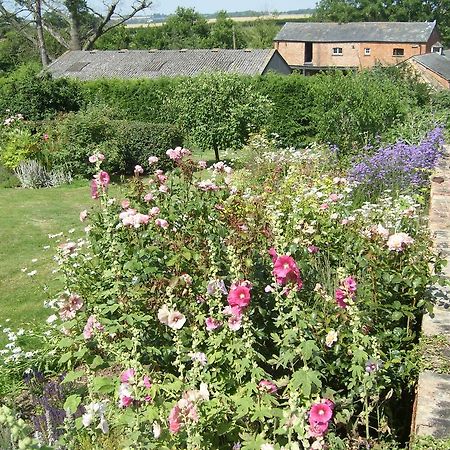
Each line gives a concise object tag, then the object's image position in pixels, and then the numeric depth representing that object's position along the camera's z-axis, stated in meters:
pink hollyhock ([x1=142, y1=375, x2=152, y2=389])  2.55
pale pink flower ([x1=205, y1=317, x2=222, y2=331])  2.93
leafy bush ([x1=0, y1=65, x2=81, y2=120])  17.16
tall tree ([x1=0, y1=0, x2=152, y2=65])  36.34
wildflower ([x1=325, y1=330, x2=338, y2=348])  2.80
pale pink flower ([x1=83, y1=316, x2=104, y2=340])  3.22
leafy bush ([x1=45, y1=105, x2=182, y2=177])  13.09
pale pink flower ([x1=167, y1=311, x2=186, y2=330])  2.67
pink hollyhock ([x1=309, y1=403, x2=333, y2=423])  2.22
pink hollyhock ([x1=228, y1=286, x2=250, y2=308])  2.64
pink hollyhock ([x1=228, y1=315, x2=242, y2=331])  2.73
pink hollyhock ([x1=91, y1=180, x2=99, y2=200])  3.89
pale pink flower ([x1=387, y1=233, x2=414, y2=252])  3.25
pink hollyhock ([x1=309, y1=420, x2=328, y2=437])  2.19
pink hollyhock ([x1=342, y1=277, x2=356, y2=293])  2.82
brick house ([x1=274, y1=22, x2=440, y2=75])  46.62
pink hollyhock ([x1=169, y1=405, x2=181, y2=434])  2.17
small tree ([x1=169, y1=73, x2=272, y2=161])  15.09
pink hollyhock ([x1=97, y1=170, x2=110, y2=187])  3.74
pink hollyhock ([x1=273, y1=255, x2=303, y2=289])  2.63
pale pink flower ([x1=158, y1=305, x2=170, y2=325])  2.69
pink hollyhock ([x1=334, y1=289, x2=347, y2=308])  2.98
